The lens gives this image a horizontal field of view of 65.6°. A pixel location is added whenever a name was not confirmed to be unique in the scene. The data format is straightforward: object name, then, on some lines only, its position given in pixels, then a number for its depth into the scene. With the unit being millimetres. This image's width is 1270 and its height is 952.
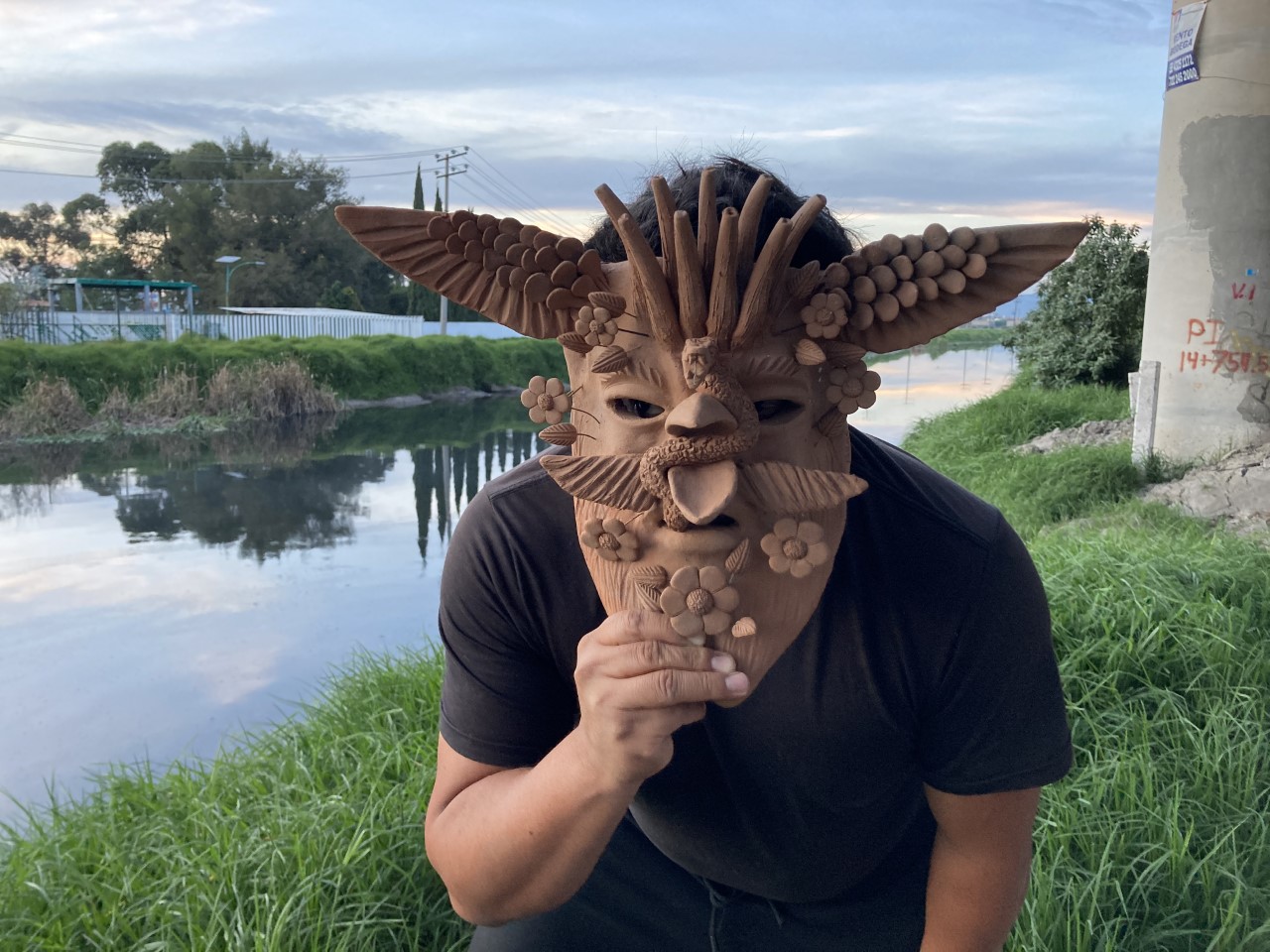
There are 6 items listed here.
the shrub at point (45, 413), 8898
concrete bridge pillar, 5426
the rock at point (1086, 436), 6969
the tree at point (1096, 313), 9266
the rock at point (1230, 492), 4785
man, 871
